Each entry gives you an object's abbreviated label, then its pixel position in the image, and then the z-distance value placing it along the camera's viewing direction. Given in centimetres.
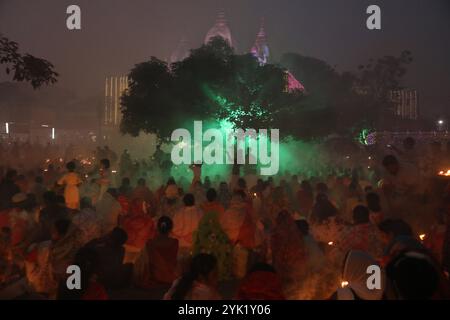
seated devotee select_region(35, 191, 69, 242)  842
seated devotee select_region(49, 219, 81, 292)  693
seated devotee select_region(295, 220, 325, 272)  690
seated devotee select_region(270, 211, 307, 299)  695
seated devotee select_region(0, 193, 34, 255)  834
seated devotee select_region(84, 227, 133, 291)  751
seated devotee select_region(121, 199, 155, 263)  869
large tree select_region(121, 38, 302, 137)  2266
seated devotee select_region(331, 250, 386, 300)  509
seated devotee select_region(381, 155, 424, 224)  883
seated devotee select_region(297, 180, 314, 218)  1212
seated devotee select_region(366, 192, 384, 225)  784
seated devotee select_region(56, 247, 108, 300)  507
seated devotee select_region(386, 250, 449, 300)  386
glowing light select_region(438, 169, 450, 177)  1036
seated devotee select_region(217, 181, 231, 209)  1166
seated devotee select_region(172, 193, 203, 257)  904
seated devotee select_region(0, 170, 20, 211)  1036
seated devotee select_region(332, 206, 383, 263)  660
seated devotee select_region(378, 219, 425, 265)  495
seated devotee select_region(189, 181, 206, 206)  1143
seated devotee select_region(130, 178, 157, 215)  1154
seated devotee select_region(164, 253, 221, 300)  476
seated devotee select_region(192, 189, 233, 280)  805
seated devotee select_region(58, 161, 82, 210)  1200
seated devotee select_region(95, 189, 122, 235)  989
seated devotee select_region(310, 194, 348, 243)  811
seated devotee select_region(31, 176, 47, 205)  1168
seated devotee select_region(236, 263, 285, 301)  481
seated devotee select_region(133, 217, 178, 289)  793
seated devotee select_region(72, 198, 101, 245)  820
